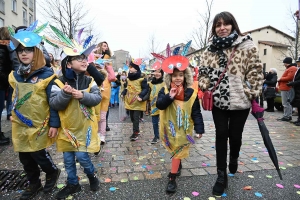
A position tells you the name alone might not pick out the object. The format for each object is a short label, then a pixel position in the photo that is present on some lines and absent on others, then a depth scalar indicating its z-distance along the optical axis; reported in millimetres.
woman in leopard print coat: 2543
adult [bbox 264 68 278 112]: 9570
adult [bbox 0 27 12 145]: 3881
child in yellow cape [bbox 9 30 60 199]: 2434
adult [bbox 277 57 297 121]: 7496
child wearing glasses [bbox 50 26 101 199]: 2512
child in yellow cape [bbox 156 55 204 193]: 2793
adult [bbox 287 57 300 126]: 6473
